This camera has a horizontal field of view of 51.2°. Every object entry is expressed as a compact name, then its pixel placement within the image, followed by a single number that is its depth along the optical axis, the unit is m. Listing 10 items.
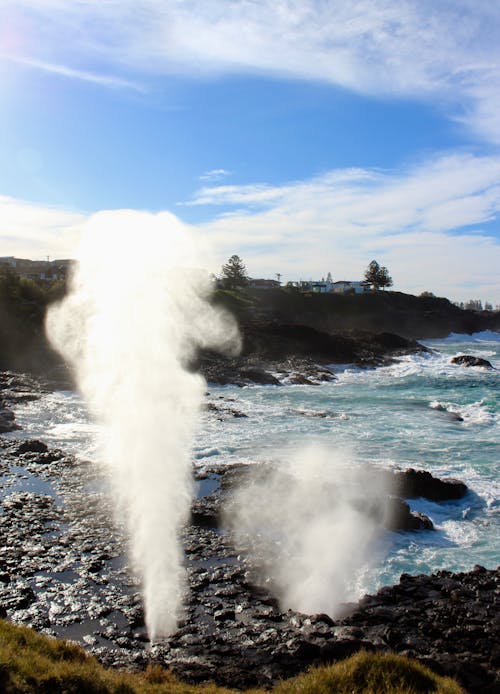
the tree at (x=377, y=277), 156.62
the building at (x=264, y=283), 151.31
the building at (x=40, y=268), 114.62
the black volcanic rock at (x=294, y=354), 55.28
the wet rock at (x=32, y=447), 25.70
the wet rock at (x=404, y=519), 17.98
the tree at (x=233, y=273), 126.88
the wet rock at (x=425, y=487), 20.81
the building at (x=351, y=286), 164.18
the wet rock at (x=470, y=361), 68.31
